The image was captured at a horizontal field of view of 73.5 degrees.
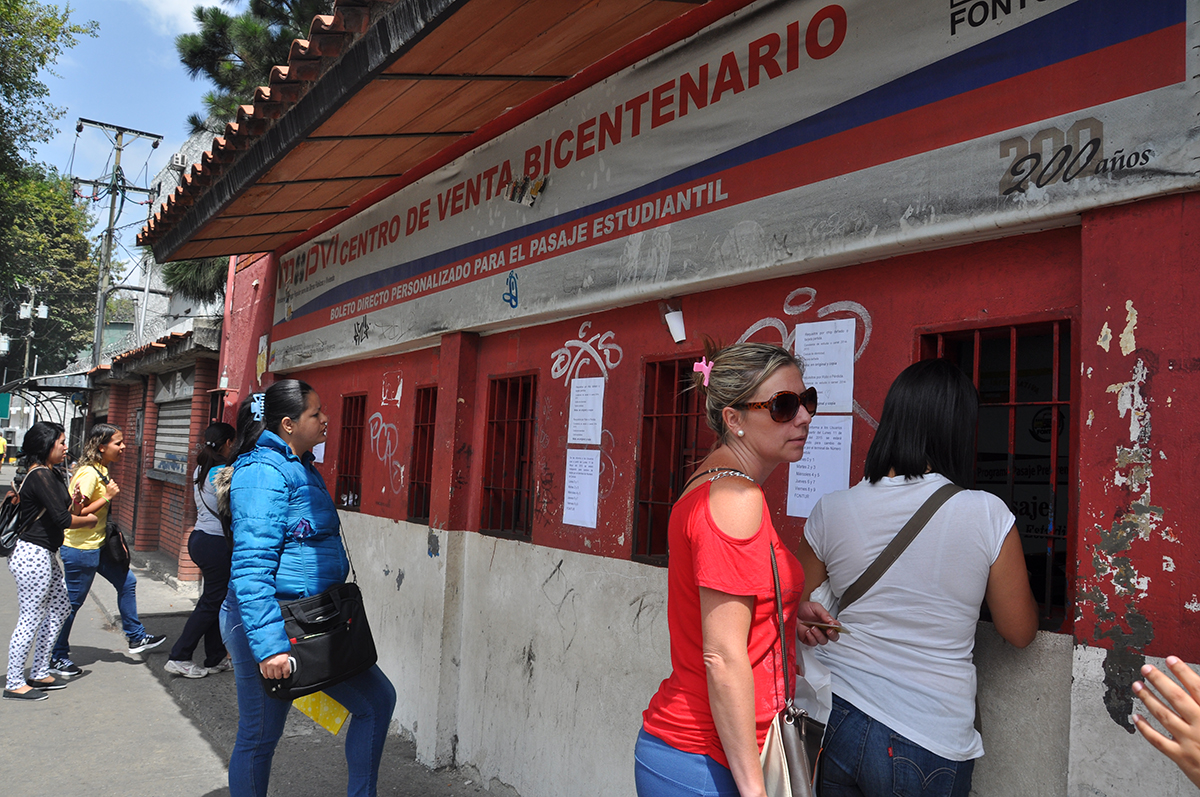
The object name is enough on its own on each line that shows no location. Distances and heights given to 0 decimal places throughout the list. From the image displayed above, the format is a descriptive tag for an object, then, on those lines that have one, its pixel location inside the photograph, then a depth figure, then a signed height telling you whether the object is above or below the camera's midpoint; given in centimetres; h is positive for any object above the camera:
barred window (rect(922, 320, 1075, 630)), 242 +17
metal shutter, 1249 -14
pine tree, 1500 +734
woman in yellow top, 643 -83
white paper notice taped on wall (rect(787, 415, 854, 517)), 297 -1
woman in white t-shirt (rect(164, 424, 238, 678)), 660 -114
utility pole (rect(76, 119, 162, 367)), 2619 +841
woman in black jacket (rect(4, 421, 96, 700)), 585 -105
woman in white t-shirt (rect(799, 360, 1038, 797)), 203 -35
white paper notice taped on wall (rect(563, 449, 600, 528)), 419 -20
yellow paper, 354 -120
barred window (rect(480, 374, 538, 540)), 494 -7
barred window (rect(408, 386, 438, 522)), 598 -10
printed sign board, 219 +116
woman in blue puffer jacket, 315 -55
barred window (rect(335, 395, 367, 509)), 716 -13
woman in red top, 178 -31
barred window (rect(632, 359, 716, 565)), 379 +4
